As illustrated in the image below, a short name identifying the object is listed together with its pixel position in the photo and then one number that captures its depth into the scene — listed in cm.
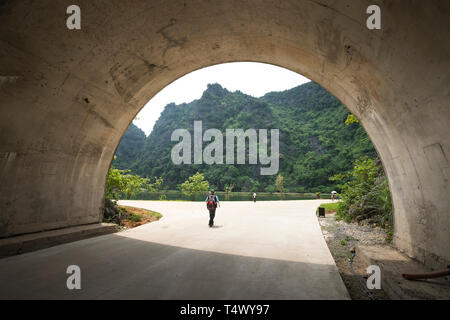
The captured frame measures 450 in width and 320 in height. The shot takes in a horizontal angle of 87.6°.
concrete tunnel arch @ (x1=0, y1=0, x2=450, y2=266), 331
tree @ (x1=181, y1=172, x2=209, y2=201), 3428
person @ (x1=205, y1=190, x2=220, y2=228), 966
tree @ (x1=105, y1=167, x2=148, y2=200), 1121
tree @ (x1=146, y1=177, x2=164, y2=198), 4091
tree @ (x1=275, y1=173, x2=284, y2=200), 5380
